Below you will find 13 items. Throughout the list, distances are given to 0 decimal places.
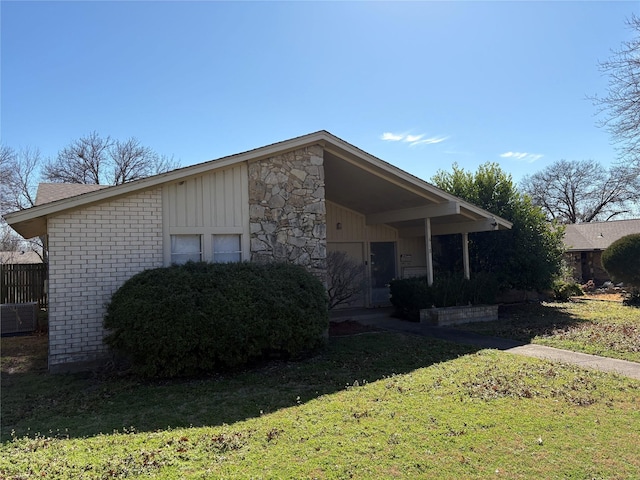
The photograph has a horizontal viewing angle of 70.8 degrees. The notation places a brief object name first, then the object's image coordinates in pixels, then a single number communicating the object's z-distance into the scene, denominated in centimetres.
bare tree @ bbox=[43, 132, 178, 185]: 2922
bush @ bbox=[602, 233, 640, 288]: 1695
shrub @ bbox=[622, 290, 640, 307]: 1590
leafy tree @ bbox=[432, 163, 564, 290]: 1522
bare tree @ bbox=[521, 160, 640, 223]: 4559
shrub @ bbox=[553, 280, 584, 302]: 1787
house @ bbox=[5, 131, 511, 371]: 803
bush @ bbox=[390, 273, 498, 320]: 1273
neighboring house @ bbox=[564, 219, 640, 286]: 2617
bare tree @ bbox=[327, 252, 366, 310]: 1201
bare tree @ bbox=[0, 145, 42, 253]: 2425
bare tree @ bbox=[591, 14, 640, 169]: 1165
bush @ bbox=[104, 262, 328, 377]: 701
